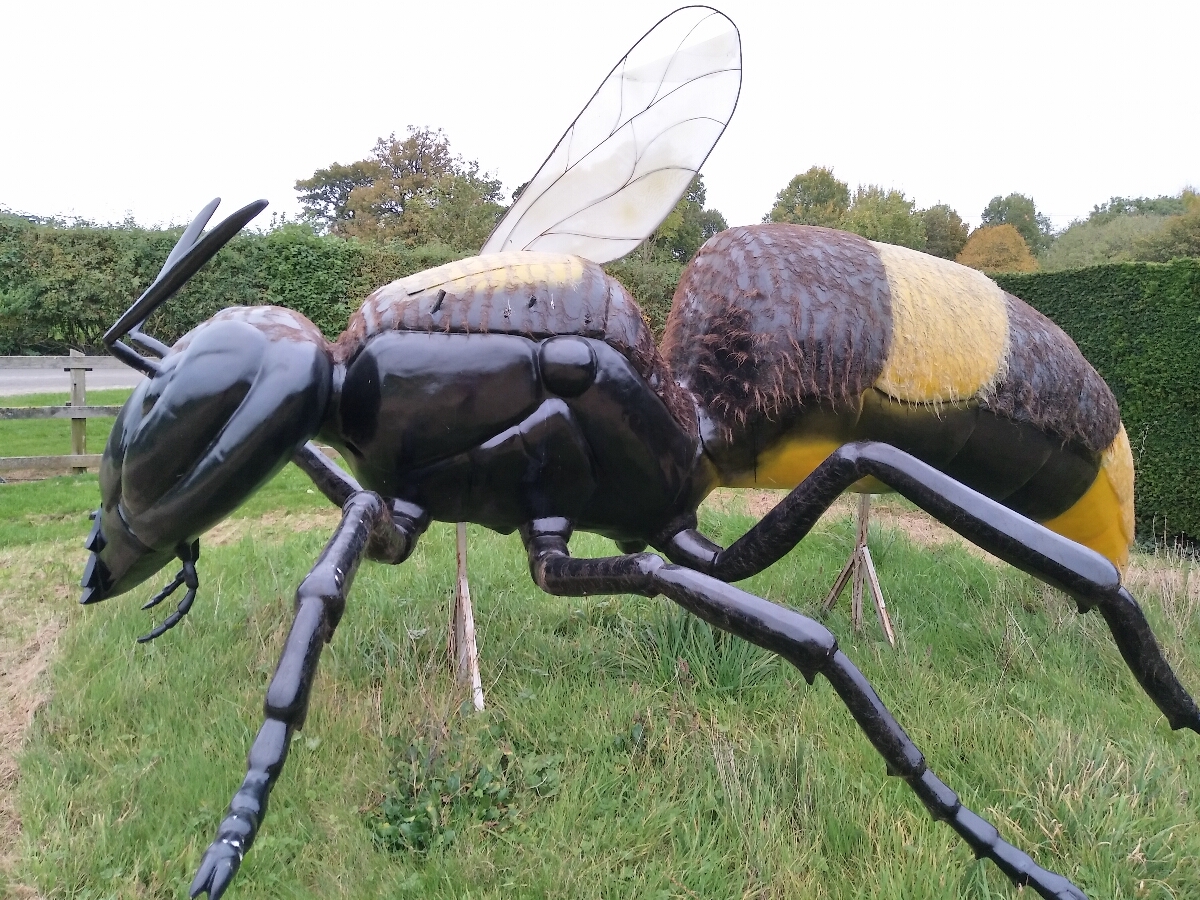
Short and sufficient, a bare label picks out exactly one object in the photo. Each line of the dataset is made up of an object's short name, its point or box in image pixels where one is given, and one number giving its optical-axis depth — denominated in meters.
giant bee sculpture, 1.47
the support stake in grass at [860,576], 3.34
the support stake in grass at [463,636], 2.67
